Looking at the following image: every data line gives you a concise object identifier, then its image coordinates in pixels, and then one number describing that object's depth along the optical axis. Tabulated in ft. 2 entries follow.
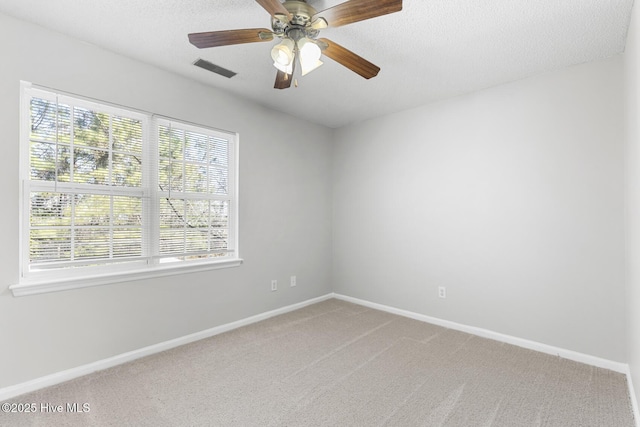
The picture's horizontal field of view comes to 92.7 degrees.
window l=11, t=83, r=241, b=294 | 6.98
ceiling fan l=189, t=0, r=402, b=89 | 4.88
